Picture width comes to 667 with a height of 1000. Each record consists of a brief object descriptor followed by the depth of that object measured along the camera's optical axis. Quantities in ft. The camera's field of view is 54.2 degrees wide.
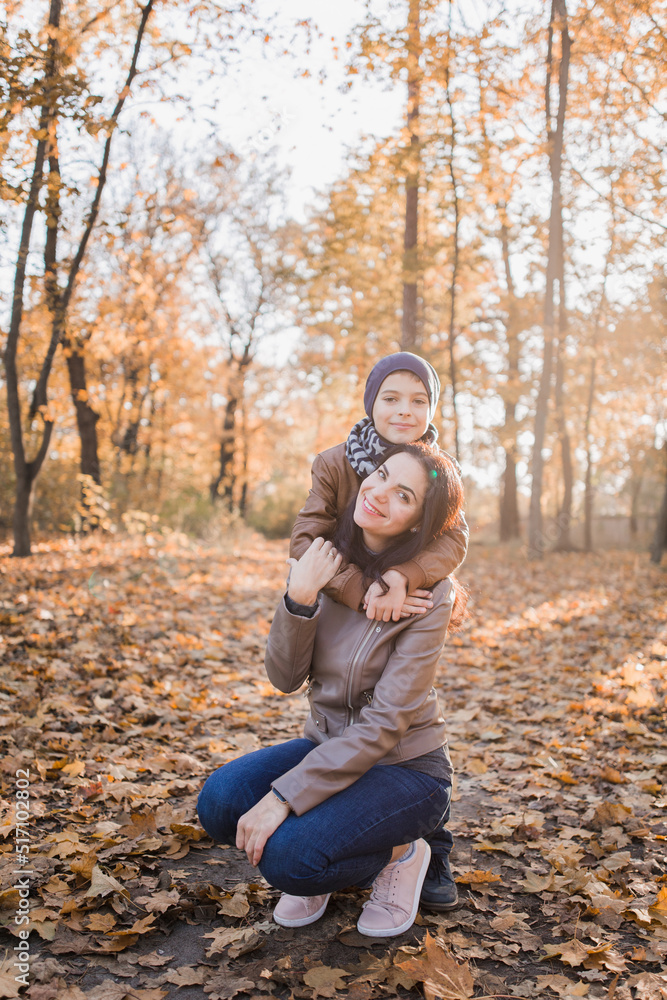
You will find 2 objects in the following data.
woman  6.50
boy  7.13
